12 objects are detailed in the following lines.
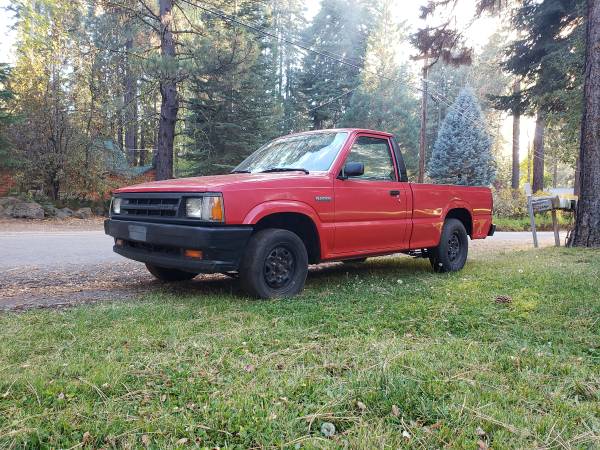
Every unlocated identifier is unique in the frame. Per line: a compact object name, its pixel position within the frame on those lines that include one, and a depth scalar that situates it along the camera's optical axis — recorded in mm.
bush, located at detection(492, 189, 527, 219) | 23750
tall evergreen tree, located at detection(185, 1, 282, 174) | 15648
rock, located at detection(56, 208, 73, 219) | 16047
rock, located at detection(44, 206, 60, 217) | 16031
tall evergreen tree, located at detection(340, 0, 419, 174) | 32156
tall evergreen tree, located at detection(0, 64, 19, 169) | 15648
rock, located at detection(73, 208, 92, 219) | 16625
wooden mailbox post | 9945
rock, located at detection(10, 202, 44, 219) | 15312
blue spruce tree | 30016
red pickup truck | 4160
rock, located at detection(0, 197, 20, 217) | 15281
